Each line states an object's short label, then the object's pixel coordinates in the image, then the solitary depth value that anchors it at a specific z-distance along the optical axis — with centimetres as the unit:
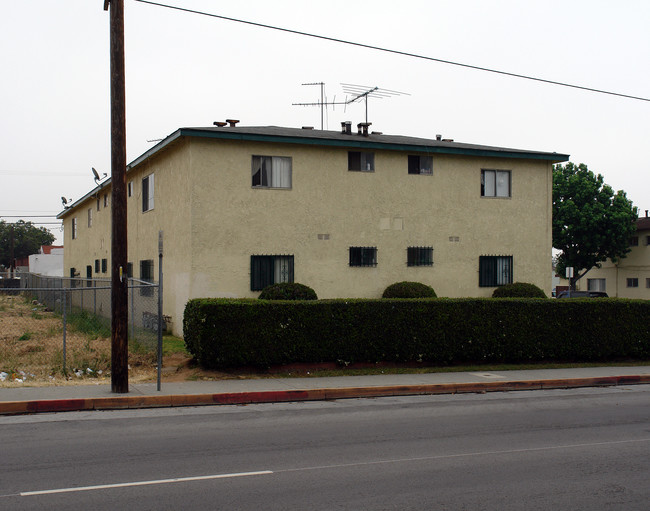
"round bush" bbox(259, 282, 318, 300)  1927
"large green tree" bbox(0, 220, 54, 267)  11662
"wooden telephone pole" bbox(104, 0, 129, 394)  1234
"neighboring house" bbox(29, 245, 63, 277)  6844
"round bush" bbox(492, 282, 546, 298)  2267
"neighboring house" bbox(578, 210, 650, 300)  5512
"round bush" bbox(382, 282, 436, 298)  2166
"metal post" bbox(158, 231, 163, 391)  1240
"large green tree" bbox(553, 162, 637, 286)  5450
